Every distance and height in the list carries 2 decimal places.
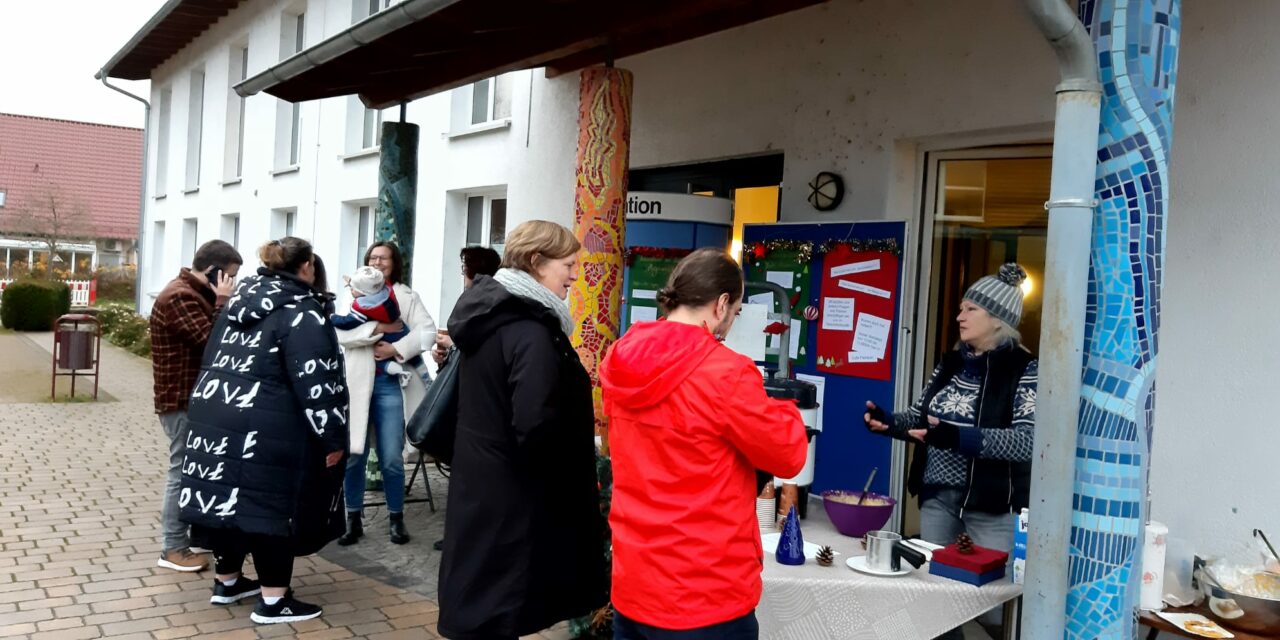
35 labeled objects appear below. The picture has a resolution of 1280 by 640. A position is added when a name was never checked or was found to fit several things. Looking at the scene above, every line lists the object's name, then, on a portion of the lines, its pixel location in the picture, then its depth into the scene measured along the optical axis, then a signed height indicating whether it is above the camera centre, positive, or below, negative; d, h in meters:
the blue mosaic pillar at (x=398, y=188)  7.87 +0.75
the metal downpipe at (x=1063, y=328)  2.81 -0.01
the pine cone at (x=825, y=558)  3.24 -0.79
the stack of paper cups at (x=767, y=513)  3.71 -0.76
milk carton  3.20 -0.73
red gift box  3.09 -0.74
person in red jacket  2.54 -0.40
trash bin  12.11 -1.00
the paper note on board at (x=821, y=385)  6.14 -0.45
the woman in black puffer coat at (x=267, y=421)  4.39 -0.64
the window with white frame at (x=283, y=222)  15.40 +0.84
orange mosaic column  6.42 +0.63
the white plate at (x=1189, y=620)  3.17 -0.92
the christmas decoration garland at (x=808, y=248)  5.72 +0.38
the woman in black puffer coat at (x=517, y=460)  3.14 -0.54
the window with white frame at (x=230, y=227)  17.95 +0.81
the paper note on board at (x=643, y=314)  7.21 -0.10
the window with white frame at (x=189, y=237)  20.09 +0.67
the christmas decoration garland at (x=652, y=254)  6.98 +0.32
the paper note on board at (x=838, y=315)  6.01 -0.02
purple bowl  3.62 -0.73
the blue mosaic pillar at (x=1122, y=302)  2.88 +0.08
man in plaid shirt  5.18 -0.31
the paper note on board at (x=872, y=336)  5.81 -0.13
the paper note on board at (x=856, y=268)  5.82 +0.26
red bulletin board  5.79 +0.01
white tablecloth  3.02 -0.87
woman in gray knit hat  3.53 -0.38
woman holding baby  5.98 -0.63
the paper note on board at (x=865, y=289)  5.80 +0.14
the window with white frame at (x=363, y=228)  12.71 +0.68
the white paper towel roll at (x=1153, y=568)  3.27 -0.77
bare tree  29.20 +1.30
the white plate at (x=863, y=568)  3.11 -0.79
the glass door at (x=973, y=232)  5.46 +0.51
